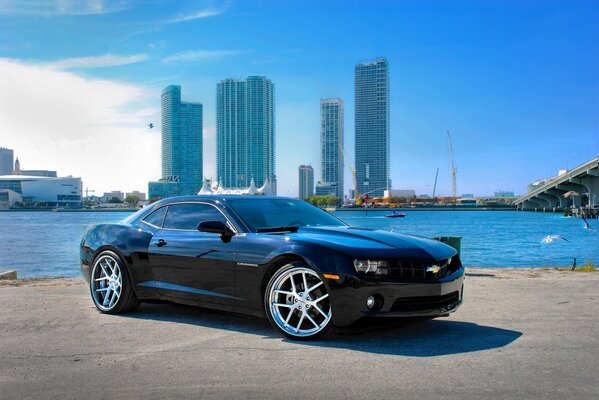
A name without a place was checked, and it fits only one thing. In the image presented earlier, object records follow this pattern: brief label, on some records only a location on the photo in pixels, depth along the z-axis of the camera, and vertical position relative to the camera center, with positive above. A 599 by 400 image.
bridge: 102.62 +2.46
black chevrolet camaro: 5.26 -0.57
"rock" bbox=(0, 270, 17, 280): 11.99 -1.34
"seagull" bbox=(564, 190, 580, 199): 116.93 +1.82
